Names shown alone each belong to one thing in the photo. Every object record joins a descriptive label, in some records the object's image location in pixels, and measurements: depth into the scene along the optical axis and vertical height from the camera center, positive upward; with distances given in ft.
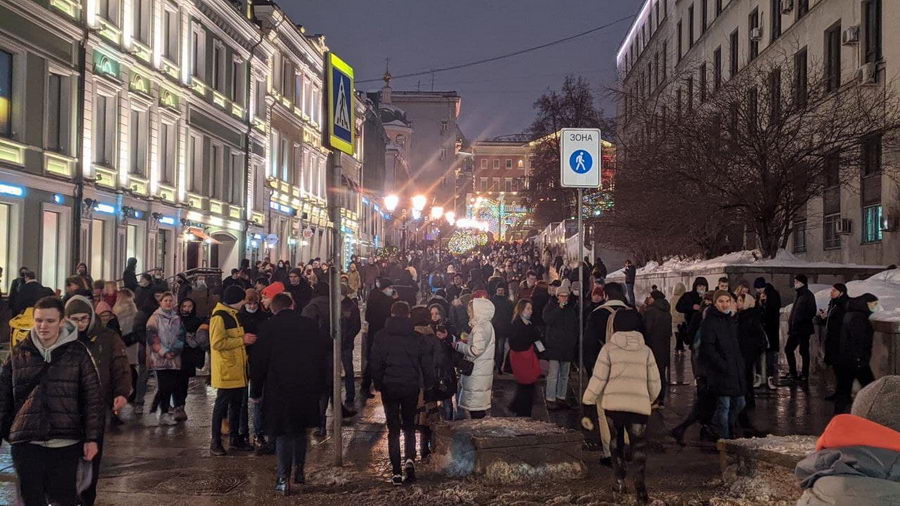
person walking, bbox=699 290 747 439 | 32.07 -3.28
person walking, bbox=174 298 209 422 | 37.06 -3.61
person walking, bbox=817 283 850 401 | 44.47 -2.67
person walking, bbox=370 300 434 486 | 27.53 -3.38
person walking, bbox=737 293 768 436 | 38.60 -3.20
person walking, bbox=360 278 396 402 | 46.01 -2.46
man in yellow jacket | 31.55 -3.38
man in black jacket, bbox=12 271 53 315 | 53.88 -2.16
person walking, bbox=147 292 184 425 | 36.32 -3.54
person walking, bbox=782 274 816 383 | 50.11 -3.02
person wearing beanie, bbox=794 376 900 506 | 9.18 -1.94
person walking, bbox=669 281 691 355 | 57.93 -3.59
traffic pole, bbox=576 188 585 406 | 33.65 -1.90
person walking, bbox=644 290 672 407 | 39.52 -2.76
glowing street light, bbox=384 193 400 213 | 130.62 +8.74
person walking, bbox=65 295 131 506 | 21.77 -2.35
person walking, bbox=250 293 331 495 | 25.88 -3.44
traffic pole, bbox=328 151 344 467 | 28.99 -1.85
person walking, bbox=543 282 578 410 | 41.24 -3.63
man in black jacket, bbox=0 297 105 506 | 17.94 -2.98
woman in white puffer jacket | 33.17 -3.44
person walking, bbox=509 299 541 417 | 35.96 -3.86
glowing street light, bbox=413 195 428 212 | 133.62 +8.75
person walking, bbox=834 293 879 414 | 42.06 -3.52
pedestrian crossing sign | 29.07 +5.07
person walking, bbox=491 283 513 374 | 47.37 -2.63
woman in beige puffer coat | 25.29 -3.51
